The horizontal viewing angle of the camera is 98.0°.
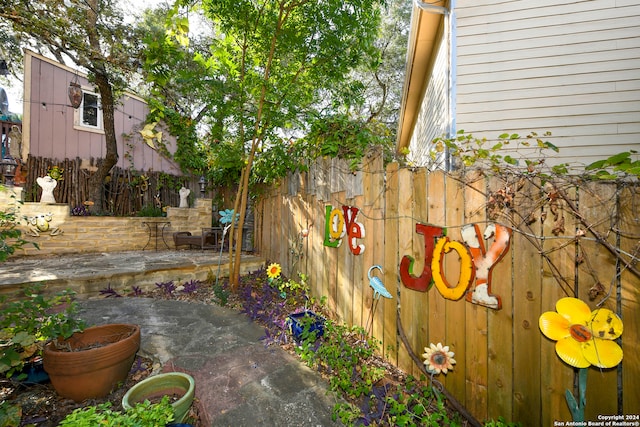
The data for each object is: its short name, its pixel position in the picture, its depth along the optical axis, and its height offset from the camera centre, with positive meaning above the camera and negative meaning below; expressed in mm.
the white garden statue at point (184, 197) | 7508 +558
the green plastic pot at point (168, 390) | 1519 -1030
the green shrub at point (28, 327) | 1539 -681
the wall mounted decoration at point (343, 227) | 2453 -84
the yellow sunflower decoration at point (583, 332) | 1381 -579
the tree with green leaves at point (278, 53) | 3223 +2099
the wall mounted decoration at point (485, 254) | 1633 -207
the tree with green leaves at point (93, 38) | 4945 +3562
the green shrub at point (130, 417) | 1146 -882
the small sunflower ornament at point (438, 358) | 1794 -912
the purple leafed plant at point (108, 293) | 3557 -971
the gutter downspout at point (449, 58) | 3457 +2050
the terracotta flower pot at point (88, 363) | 1713 -927
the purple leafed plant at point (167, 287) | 3866 -986
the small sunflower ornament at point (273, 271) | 3378 -648
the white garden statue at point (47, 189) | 5891 +599
